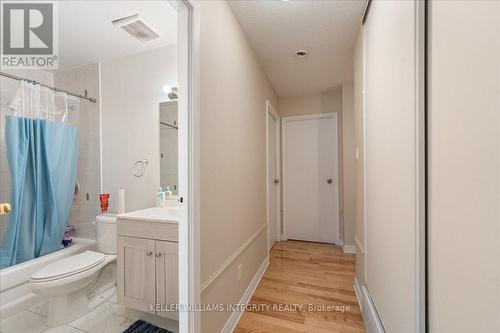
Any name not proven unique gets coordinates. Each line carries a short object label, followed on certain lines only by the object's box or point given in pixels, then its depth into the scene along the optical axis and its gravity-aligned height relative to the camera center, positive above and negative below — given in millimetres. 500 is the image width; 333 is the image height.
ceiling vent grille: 1773 +1215
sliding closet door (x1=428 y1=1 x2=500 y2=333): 490 -4
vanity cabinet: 1475 -710
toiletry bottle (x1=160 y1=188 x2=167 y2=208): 2020 -316
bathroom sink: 1490 -376
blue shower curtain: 1850 -161
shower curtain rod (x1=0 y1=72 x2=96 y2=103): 2198 +786
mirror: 2133 +206
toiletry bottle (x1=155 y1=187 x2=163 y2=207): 2035 -289
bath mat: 1534 -1174
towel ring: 2193 -13
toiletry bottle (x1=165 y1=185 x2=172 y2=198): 2090 -259
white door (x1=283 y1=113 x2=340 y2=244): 3404 -198
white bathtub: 1577 -914
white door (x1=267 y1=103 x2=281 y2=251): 3112 -152
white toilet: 1487 -849
